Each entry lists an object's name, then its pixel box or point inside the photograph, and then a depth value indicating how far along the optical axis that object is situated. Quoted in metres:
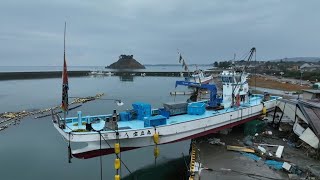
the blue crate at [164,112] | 26.08
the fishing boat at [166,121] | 20.73
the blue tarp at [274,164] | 20.52
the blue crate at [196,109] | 27.09
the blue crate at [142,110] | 24.75
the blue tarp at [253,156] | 22.38
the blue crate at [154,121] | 22.28
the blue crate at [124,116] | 24.72
